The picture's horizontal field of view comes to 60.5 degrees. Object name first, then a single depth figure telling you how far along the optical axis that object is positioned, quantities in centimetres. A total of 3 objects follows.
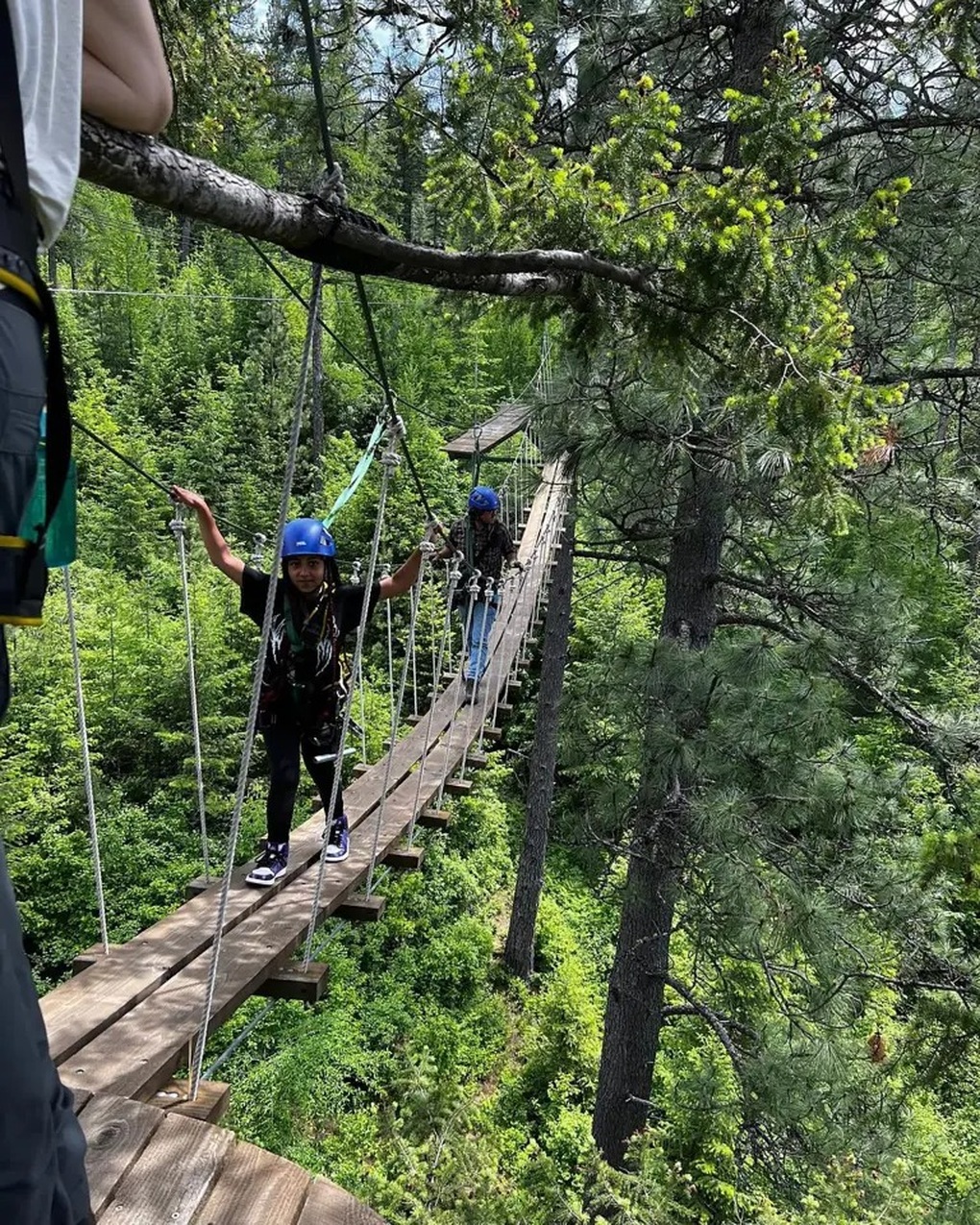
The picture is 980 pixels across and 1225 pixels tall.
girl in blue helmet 200
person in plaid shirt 391
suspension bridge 94
